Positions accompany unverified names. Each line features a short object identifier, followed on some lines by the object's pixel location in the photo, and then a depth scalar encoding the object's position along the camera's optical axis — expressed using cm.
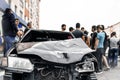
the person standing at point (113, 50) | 838
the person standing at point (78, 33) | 633
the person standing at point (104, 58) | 729
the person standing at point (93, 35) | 693
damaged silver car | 320
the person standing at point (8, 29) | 591
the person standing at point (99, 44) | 687
